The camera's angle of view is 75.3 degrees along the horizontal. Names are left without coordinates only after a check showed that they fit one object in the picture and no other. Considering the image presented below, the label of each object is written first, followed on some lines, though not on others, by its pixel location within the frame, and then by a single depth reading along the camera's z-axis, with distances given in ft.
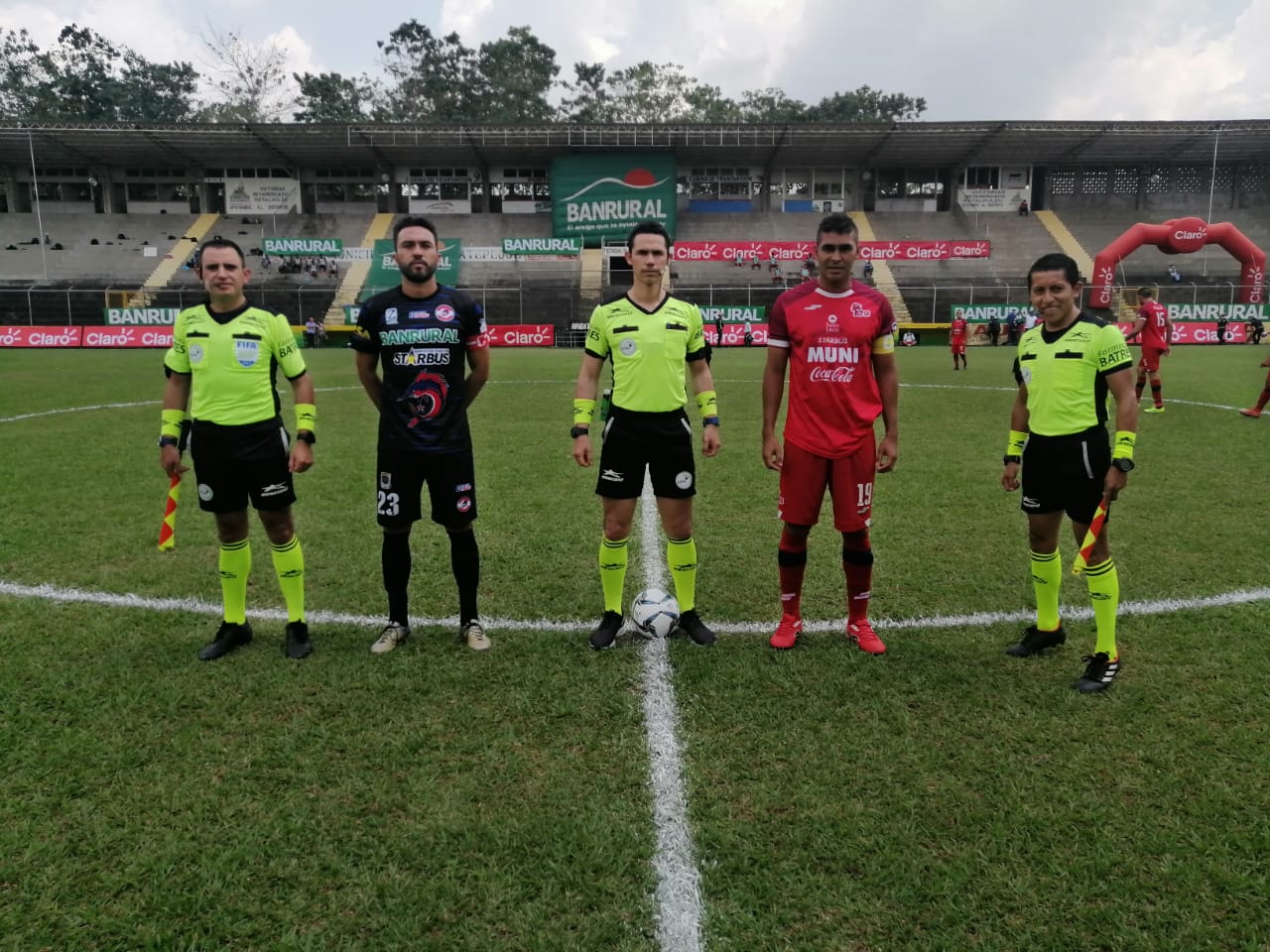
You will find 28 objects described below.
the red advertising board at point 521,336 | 119.24
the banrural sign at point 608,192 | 146.20
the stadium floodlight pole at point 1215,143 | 143.44
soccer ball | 15.67
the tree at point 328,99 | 224.94
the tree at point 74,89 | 221.87
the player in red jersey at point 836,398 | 14.47
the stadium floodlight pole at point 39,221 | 137.90
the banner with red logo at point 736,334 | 117.50
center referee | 15.28
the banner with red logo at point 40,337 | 106.73
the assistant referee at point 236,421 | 14.57
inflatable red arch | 117.91
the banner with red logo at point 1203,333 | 114.11
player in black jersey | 14.71
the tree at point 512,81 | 234.99
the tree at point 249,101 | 216.54
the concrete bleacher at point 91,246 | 143.54
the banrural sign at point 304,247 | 131.13
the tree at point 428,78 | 235.81
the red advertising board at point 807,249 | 132.46
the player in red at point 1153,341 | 44.60
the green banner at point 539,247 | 136.50
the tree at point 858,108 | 248.11
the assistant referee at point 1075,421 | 13.46
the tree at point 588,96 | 239.71
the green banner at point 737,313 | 122.01
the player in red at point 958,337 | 70.22
